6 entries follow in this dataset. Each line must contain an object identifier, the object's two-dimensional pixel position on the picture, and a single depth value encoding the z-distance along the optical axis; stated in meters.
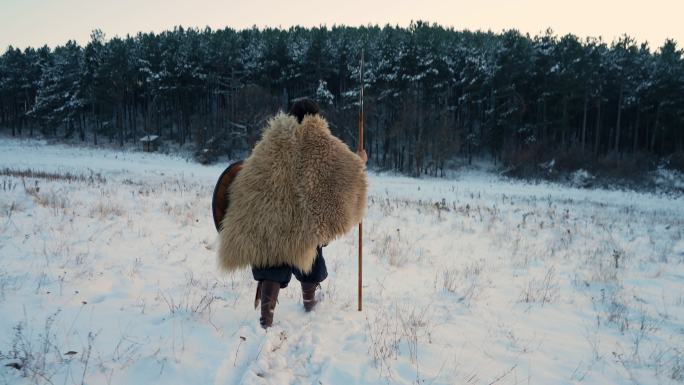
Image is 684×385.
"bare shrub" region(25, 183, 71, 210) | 6.96
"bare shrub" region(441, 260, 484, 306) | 4.66
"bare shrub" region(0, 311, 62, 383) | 2.29
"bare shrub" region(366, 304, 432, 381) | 2.97
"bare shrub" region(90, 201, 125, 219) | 6.82
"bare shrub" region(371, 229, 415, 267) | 6.08
